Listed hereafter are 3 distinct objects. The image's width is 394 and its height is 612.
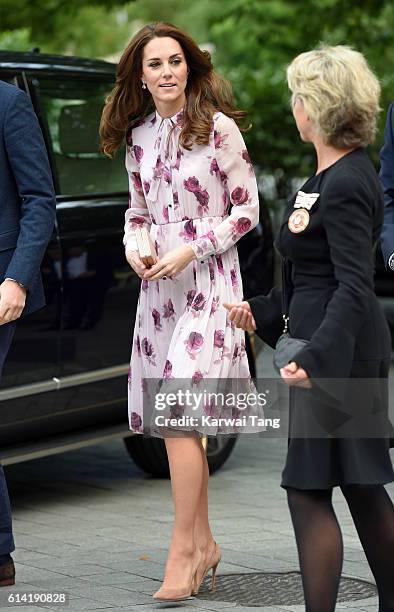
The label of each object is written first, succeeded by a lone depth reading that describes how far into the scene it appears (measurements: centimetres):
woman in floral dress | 965
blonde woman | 740
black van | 1230
